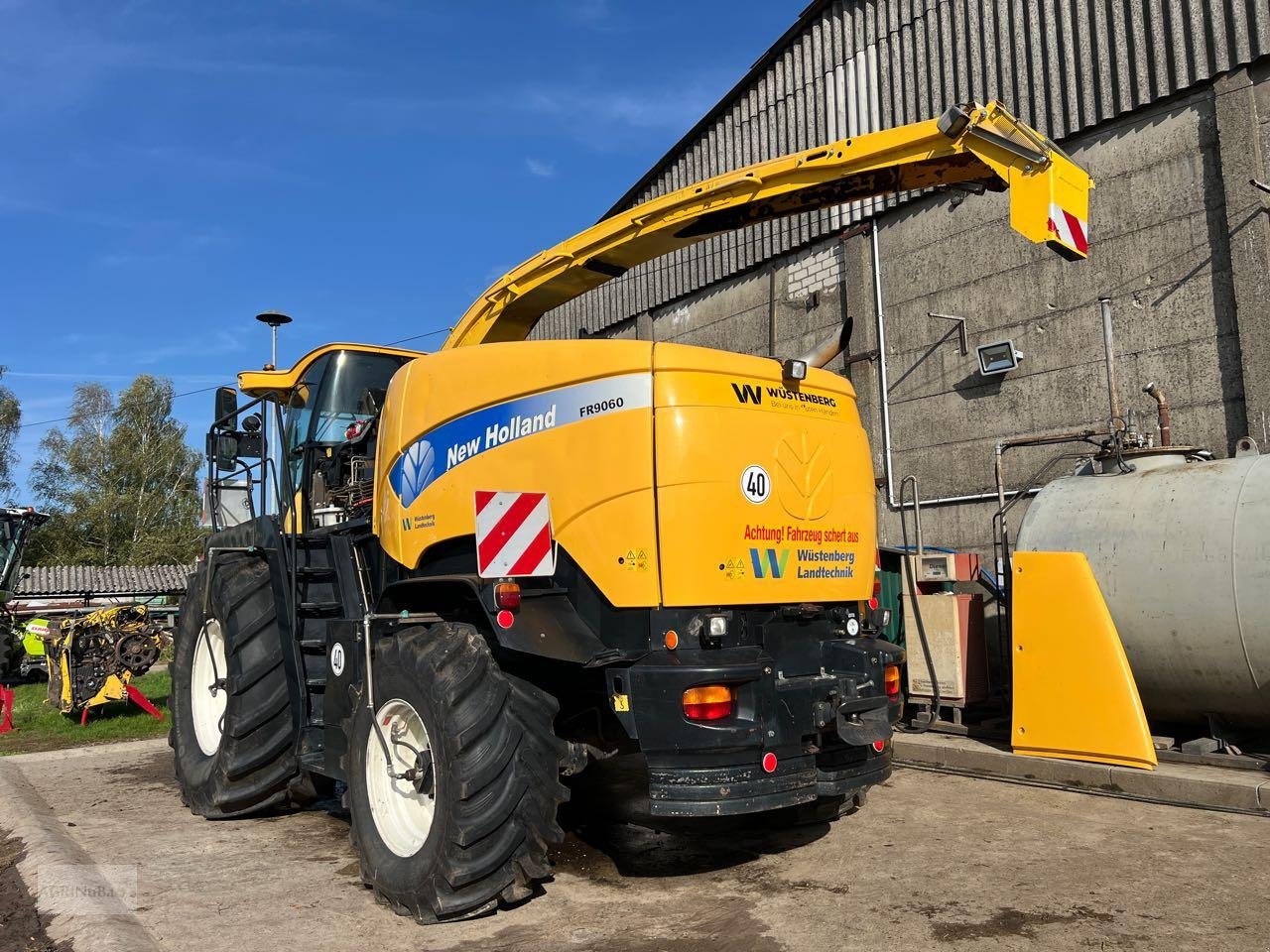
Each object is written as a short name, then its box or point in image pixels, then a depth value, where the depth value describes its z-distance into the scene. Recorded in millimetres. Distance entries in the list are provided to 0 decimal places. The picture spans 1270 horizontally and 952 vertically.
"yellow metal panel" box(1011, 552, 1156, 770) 6816
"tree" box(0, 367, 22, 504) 41438
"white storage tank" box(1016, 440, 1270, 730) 6789
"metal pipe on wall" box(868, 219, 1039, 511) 13648
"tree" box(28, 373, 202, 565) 40438
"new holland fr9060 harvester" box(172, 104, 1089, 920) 4309
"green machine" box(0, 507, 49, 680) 15891
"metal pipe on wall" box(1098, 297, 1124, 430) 8445
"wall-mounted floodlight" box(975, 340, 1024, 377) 11992
